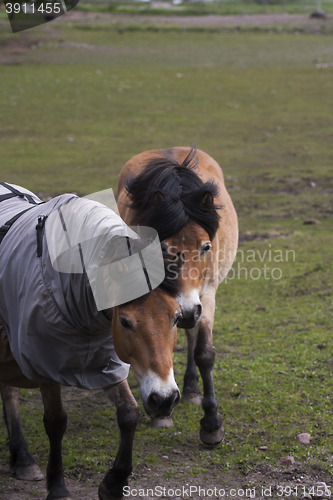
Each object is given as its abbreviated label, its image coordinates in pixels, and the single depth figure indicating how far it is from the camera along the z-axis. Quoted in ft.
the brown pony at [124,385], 14.84
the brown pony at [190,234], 20.43
